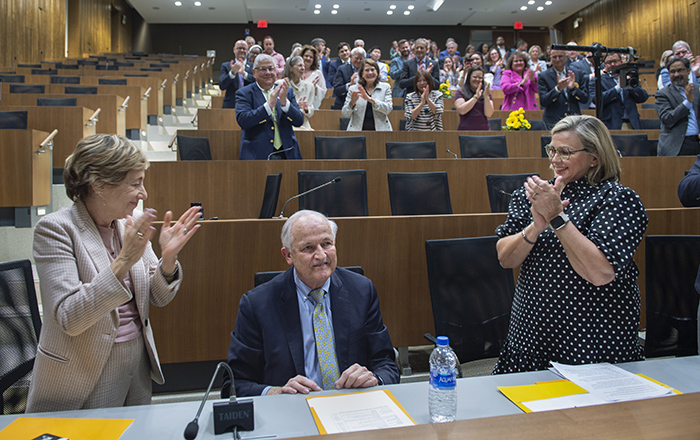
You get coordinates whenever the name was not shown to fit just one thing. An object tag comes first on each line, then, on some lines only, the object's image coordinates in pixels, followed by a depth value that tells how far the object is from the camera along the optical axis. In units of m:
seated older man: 1.36
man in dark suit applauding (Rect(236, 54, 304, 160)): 3.40
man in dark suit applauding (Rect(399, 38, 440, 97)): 5.63
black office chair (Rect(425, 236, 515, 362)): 1.73
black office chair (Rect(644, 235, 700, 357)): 1.73
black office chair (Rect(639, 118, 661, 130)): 5.50
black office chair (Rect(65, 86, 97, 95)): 5.75
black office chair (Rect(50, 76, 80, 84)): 6.69
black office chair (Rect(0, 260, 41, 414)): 1.40
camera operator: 5.09
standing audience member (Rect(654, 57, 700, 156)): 3.81
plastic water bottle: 1.00
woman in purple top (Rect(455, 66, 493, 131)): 4.38
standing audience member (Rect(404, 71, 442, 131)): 4.34
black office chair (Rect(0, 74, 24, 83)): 6.56
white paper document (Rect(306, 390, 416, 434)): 0.99
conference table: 0.77
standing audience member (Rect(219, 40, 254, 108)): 5.03
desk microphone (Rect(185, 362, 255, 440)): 0.96
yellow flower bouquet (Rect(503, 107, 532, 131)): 4.30
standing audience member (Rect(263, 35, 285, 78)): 6.72
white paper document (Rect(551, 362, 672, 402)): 1.11
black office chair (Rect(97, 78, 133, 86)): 6.58
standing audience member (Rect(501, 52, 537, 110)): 5.00
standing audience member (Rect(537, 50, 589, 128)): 4.53
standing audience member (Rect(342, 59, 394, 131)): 4.32
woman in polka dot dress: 1.36
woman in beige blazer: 1.15
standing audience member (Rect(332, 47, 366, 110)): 5.62
